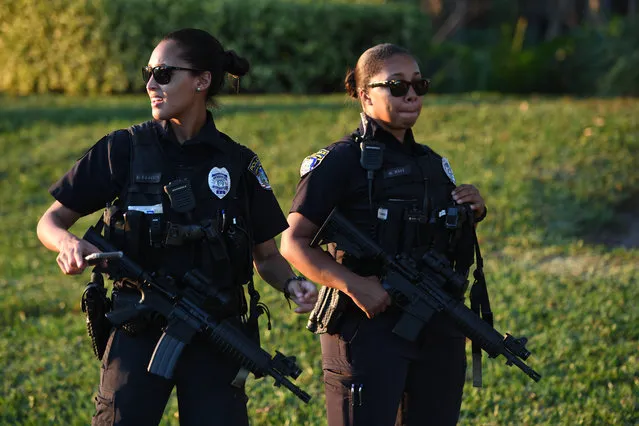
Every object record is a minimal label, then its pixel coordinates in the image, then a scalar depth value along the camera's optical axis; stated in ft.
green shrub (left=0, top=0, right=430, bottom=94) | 109.29
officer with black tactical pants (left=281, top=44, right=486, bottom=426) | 26.04
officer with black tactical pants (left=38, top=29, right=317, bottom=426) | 24.41
